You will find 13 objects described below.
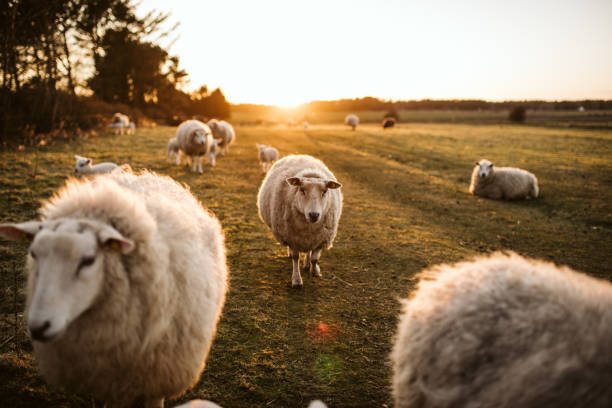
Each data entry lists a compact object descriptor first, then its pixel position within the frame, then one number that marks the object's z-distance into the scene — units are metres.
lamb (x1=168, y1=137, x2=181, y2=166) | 14.38
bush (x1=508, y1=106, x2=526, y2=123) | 49.92
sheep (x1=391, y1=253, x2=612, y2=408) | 1.58
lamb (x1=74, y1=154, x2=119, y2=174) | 9.34
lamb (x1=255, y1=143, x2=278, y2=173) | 14.64
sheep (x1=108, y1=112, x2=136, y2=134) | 22.58
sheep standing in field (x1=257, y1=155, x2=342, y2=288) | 4.95
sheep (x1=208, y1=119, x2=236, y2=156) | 19.22
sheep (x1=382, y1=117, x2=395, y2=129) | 44.48
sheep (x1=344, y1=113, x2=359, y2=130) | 42.06
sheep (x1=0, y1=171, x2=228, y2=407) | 1.84
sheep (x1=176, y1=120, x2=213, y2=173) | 13.14
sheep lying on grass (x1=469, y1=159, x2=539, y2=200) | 11.80
